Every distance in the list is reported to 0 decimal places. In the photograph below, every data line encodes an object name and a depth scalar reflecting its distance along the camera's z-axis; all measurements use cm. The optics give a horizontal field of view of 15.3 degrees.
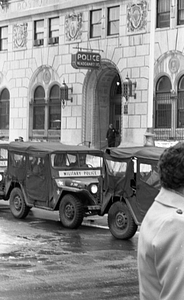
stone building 3119
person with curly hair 301
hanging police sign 3231
